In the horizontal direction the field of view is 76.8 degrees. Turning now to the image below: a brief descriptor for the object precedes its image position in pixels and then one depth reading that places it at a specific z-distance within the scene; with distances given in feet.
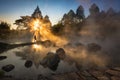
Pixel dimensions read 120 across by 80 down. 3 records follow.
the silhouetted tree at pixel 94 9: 106.42
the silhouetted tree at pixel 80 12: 116.40
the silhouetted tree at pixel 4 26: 97.02
